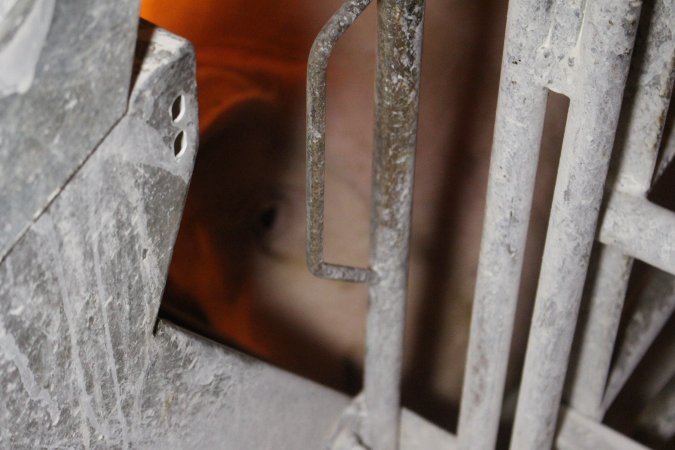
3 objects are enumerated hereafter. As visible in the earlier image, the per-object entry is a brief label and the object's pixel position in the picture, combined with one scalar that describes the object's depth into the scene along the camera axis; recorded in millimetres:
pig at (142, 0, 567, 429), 1303
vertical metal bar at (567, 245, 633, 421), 1167
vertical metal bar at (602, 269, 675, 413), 1255
